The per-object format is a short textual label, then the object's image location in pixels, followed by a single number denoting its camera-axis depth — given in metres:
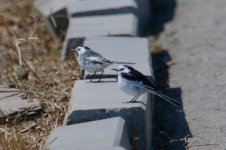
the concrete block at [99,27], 15.91
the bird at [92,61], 13.12
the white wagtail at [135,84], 11.83
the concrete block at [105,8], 16.98
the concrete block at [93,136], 10.23
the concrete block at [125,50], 13.72
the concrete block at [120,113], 11.43
